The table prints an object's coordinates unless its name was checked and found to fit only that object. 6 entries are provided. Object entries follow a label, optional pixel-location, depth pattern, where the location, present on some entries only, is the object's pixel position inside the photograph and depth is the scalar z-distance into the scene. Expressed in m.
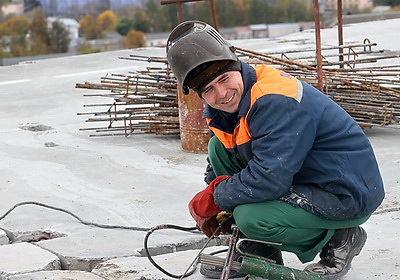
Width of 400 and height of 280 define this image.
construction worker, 6.33
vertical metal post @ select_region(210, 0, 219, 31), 13.15
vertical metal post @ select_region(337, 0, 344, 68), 14.87
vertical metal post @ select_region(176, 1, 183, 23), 12.60
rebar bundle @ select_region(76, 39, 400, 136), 13.64
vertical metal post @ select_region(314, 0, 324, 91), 11.89
